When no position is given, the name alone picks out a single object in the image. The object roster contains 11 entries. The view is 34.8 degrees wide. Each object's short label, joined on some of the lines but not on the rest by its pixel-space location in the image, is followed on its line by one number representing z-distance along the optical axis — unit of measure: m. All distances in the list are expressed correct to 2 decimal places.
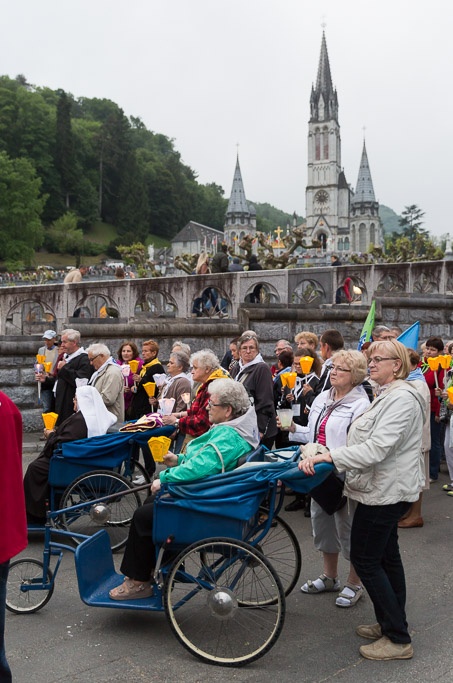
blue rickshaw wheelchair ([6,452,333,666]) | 4.40
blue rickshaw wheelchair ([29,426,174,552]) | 6.45
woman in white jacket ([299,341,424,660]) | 4.32
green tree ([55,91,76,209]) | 95.69
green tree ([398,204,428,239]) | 135.38
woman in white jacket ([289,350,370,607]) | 5.17
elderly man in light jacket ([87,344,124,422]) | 7.70
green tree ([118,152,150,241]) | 100.25
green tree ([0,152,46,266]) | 73.25
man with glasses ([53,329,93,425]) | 8.52
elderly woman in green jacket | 4.58
